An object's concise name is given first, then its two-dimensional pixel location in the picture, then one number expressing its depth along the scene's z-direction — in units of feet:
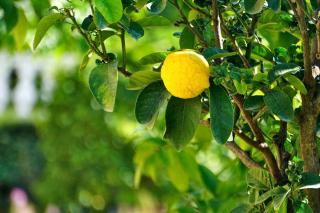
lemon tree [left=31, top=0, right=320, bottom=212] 4.36
